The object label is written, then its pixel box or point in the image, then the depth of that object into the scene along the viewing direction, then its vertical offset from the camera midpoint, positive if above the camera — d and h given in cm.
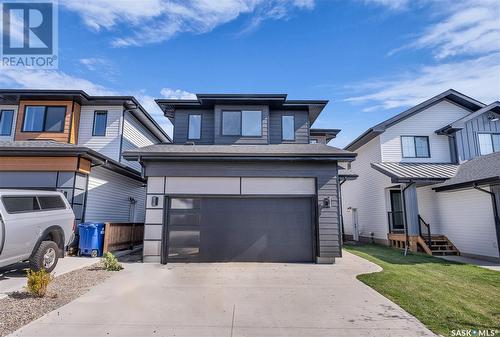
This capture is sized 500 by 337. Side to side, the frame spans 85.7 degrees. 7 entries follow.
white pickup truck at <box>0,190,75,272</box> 604 -39
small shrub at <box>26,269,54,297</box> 509 -136
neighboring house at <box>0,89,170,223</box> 1038 +275
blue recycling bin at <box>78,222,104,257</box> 975 -102
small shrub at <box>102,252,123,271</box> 779 -149
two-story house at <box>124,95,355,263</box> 925 +26
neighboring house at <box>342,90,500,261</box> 1116 +166
